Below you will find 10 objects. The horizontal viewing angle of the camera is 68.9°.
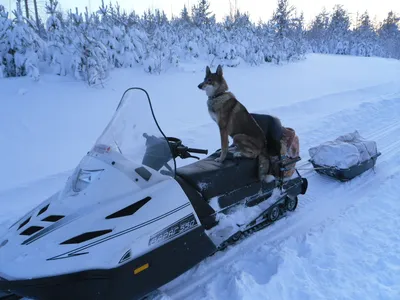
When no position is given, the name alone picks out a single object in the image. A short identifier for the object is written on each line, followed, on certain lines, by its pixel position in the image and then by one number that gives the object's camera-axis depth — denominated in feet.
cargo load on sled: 13.74
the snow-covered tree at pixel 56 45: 24.62
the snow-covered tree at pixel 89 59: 23.84
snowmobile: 5.75
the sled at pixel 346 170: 13.70
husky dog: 10.38
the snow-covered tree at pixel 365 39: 95.55
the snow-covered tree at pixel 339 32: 95.81
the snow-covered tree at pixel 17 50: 22.57
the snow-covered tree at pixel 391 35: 124.89
